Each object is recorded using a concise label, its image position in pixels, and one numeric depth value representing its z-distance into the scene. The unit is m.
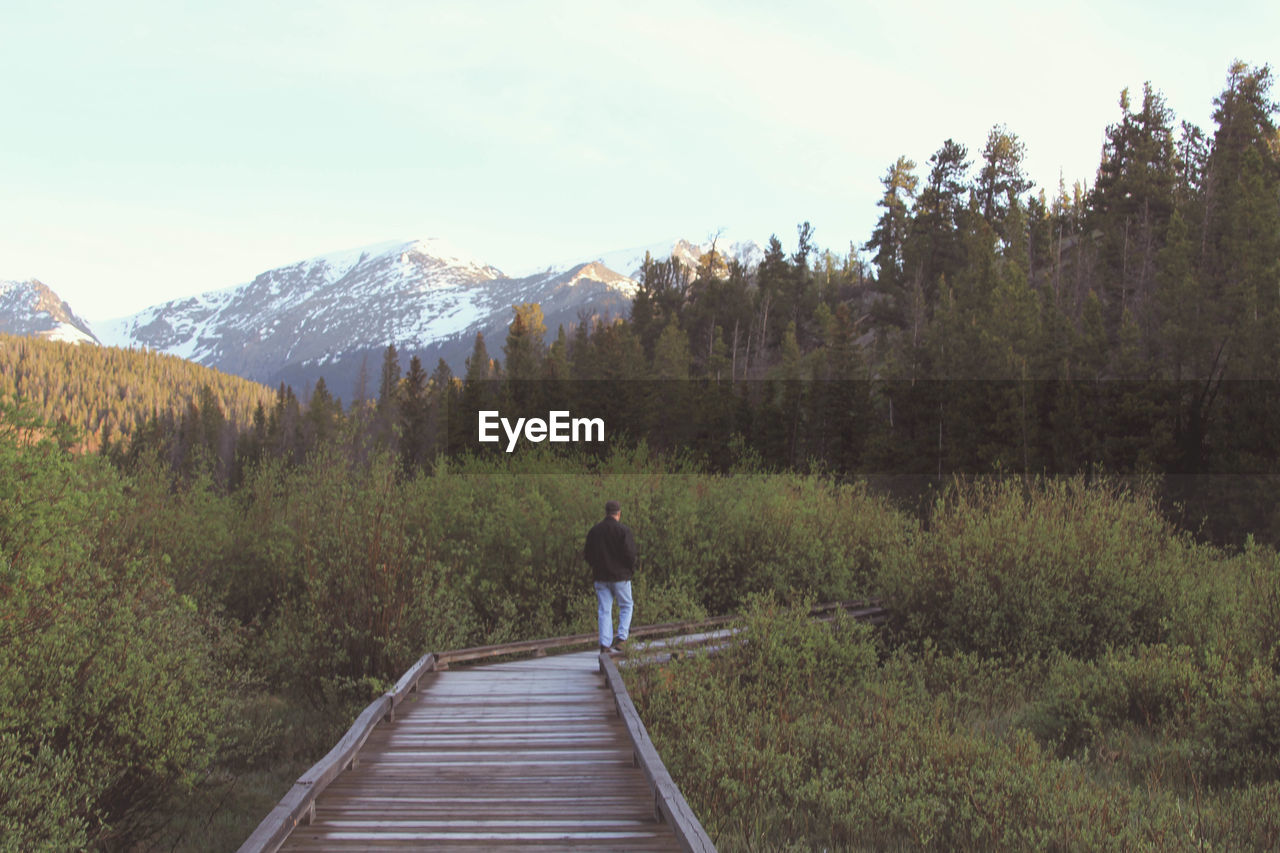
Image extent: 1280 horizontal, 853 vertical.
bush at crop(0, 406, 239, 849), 7.25
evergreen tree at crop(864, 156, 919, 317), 73.12
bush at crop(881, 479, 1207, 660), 14.99
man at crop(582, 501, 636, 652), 10.99
